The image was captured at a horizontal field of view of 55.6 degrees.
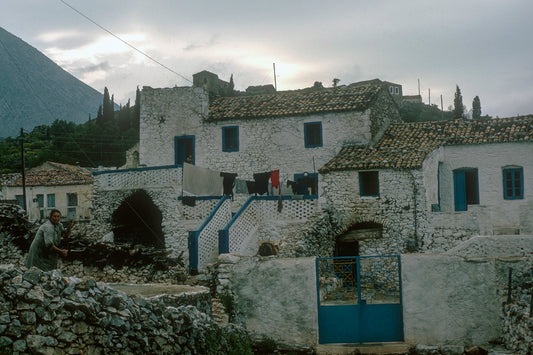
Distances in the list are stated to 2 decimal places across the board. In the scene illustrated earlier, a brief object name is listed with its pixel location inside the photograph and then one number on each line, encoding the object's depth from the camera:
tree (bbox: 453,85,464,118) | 58.43
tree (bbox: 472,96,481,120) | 59.28
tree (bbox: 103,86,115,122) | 69.25
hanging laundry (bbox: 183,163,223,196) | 20.60
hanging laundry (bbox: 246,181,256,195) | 21.86
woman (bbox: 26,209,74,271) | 8.80
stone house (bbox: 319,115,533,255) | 19.53
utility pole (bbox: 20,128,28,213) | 32.00
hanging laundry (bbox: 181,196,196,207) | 20.30
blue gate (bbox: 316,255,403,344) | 11.95
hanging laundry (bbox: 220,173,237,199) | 21.81
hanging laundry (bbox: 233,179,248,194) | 22.29
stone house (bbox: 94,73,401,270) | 19.53
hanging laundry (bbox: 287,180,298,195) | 22.73
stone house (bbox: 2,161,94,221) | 34.69
